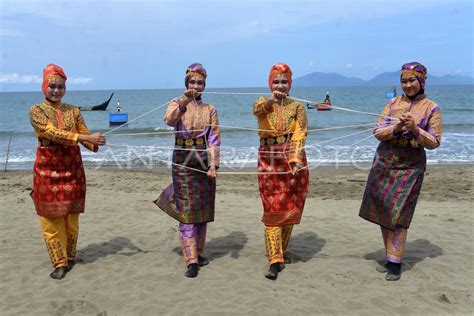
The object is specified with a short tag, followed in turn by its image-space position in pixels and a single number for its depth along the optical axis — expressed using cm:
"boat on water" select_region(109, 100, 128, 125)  2438
